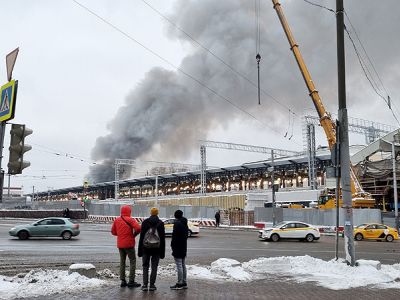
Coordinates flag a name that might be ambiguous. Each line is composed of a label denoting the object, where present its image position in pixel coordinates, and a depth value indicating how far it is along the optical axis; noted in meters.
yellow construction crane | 34.78
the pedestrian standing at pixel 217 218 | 43.31
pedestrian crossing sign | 8.27
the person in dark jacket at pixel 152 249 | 8.72
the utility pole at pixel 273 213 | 37.05
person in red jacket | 9.16
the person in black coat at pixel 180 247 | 9.02
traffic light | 7.96
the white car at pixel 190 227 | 28.38
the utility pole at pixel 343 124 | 12.47
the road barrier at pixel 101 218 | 52.67
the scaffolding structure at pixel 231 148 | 67.56
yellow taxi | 29.53
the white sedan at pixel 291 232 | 27.22
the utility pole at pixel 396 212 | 34.56
